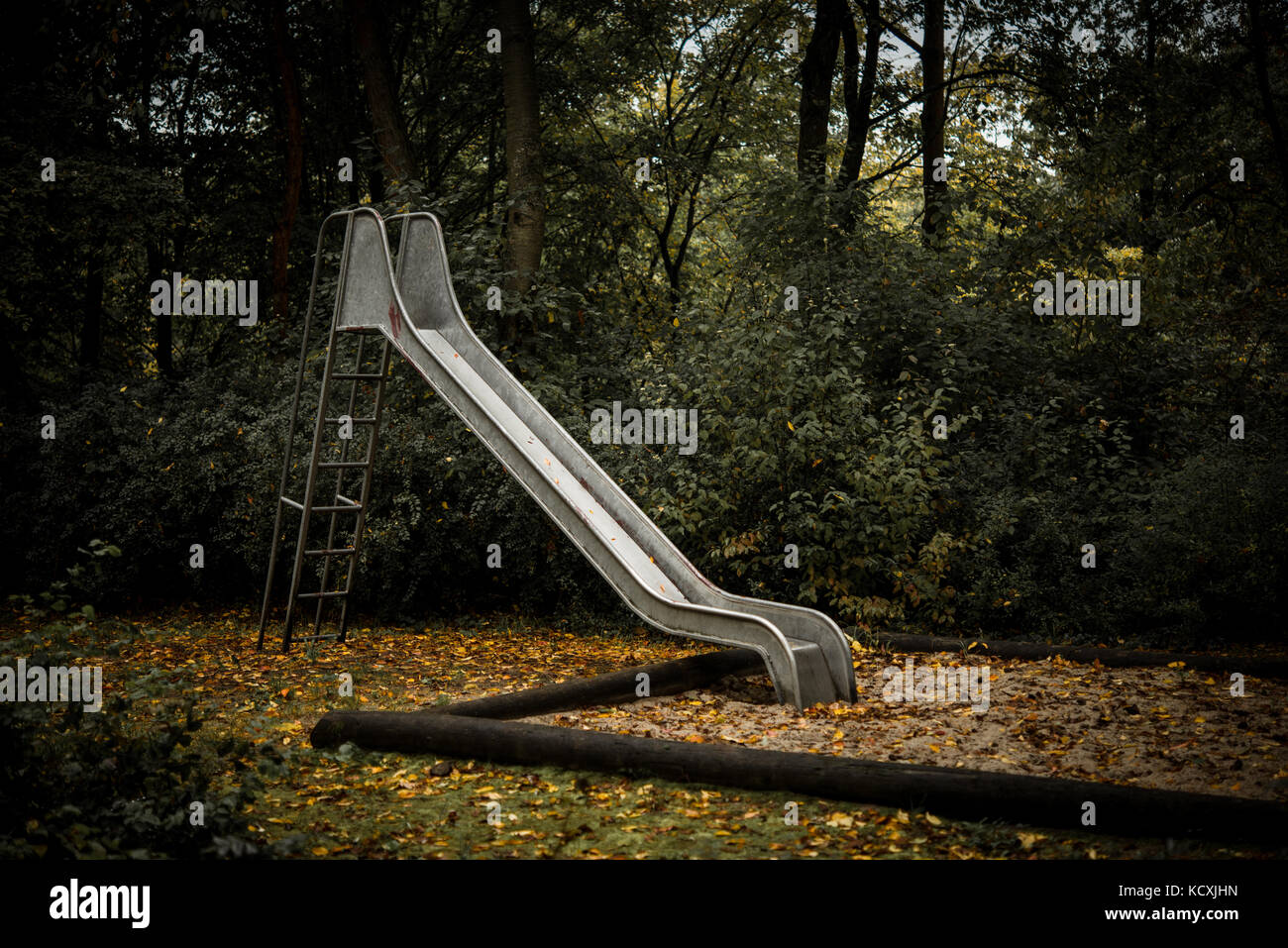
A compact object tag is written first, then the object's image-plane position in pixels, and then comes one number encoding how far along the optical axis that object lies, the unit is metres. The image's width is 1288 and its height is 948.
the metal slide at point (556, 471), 6.81
